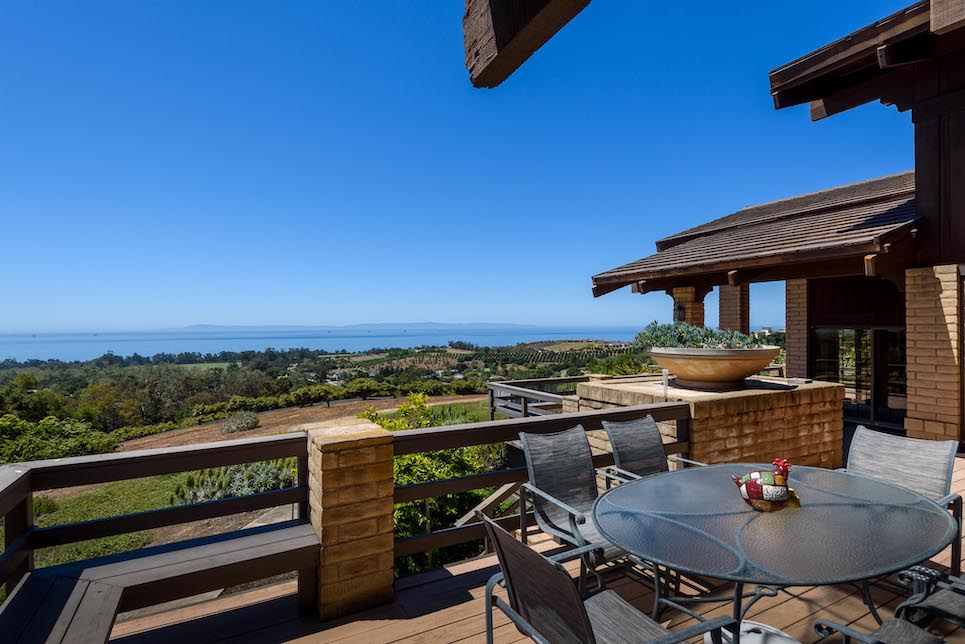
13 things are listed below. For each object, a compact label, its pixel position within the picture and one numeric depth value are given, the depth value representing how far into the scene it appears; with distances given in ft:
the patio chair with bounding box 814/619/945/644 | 5.05
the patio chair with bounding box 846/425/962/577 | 8.89
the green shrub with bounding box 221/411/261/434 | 50.41
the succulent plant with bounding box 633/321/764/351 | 15.90
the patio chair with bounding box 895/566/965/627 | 5.72
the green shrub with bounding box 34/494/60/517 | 28.66
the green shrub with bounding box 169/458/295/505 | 24.06
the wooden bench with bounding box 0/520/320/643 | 5.52
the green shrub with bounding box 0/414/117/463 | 28.99
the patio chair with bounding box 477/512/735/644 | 4.38
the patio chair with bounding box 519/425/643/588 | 9.55
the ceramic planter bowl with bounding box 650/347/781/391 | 14.89
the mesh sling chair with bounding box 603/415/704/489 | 10.80
